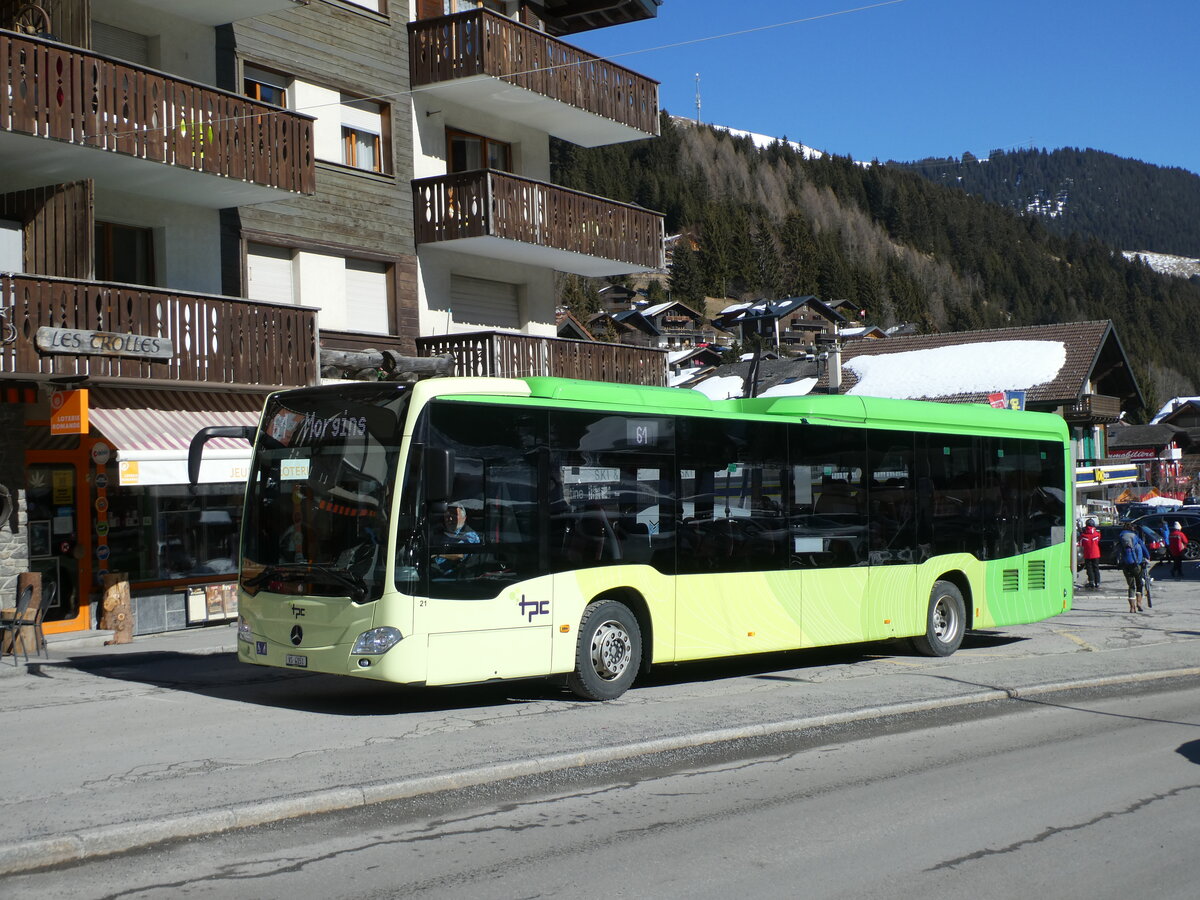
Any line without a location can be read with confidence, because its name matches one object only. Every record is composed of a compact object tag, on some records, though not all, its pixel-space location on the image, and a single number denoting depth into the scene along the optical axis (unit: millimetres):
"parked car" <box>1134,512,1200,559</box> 44719
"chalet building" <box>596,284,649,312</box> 180750
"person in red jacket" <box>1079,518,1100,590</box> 29344
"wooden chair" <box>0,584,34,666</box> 15484
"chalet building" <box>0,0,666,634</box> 17594
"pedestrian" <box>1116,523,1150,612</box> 23578
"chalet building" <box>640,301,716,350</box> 161750
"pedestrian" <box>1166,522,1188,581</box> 36219
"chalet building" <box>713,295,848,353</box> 169125
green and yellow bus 10859
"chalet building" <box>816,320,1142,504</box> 50625
